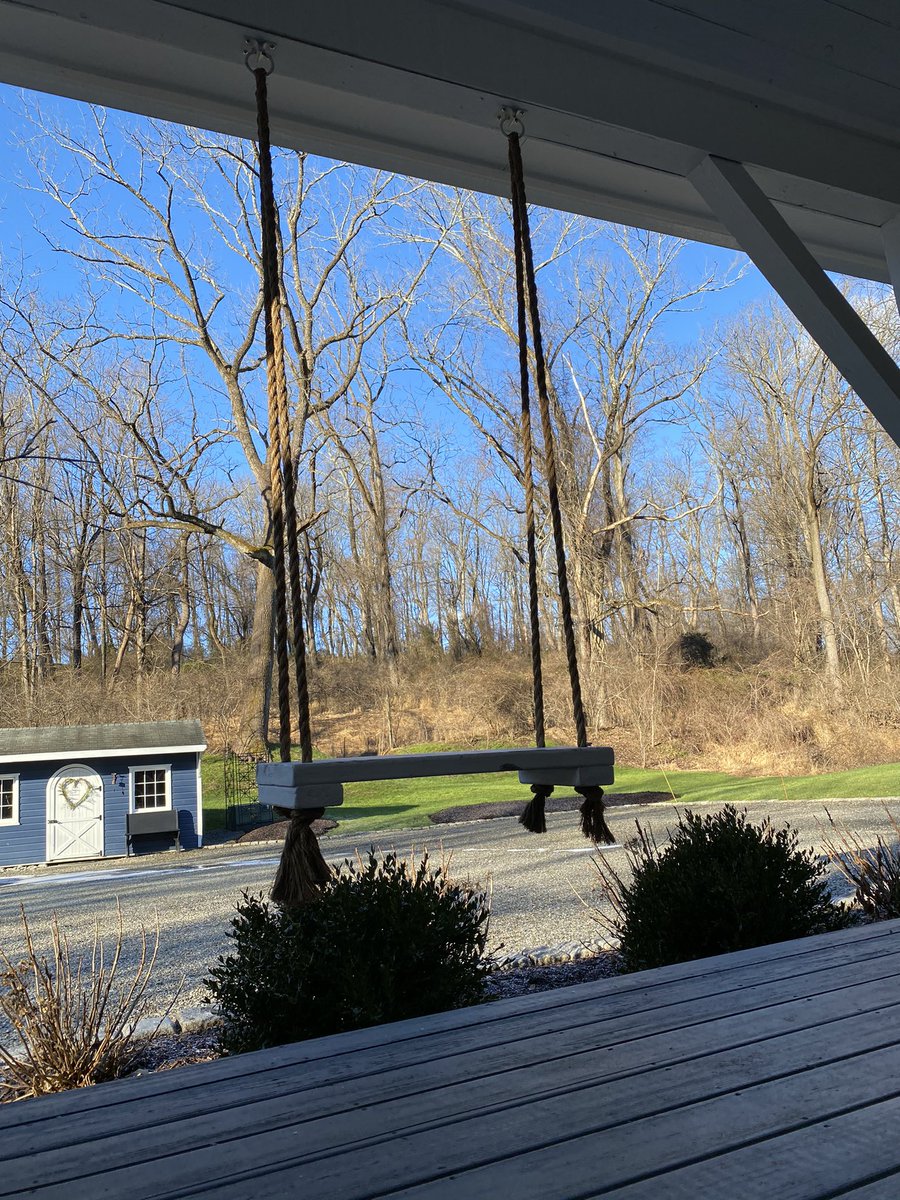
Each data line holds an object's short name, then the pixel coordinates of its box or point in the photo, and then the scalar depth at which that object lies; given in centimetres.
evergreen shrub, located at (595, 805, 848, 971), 384
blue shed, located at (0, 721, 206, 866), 1376
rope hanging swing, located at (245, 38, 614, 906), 171
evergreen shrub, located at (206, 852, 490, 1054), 303
